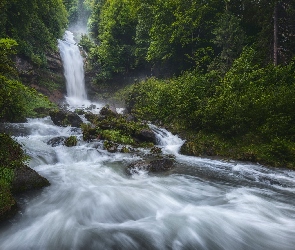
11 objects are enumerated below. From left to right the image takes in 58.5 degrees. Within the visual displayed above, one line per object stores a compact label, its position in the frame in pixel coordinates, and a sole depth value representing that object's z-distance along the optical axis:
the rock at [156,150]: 12.79
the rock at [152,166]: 10.15
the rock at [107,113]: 18.36
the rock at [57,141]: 12.99
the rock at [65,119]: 16.62
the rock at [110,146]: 12.65
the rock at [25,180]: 7.38
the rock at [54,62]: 28.31
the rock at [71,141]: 12.93
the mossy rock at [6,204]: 6.20
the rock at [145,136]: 14.43
